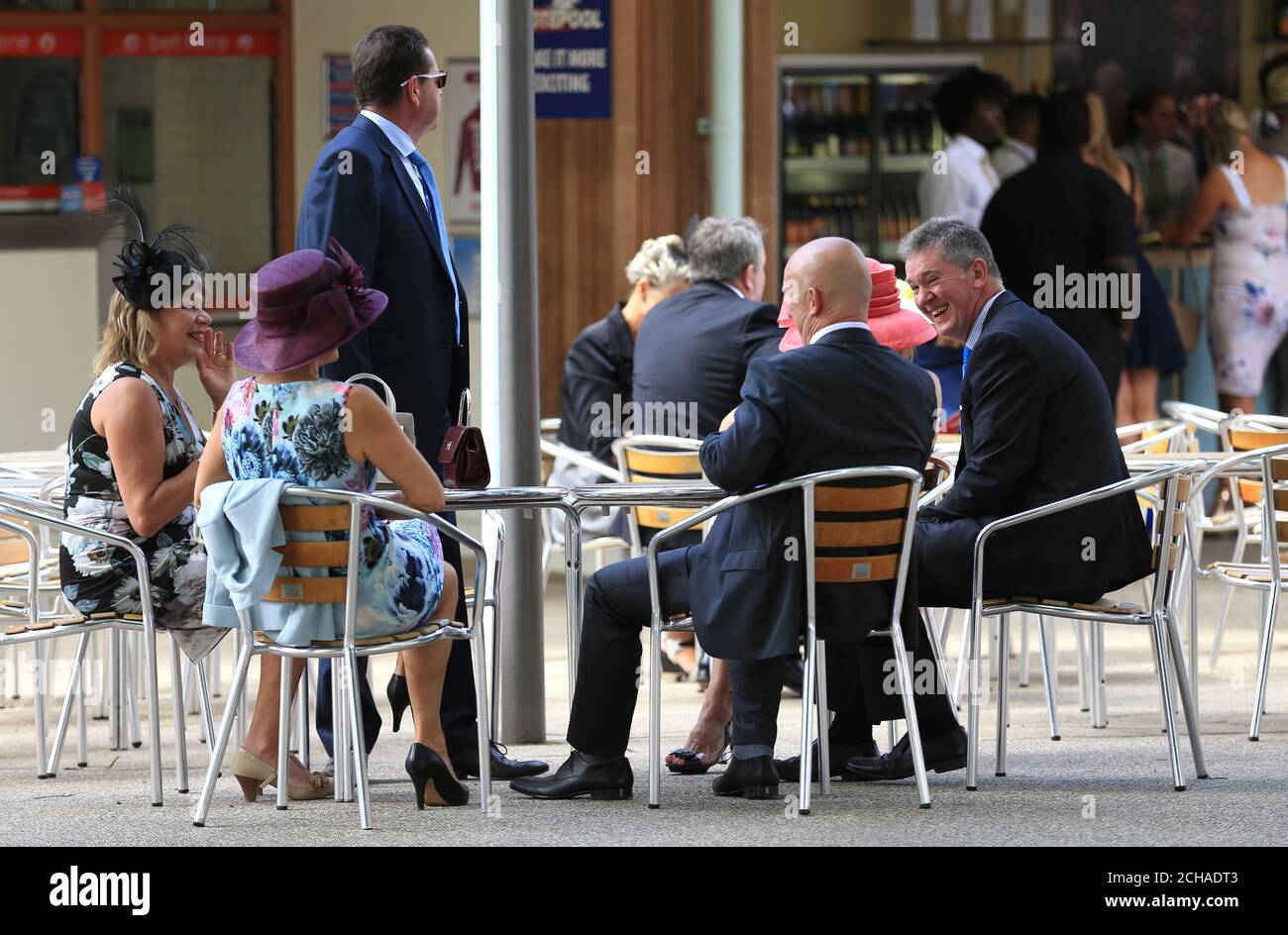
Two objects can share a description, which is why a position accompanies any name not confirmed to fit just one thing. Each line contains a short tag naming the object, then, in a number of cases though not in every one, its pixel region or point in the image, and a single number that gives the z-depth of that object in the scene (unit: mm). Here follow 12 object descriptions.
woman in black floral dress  9609
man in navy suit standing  9992
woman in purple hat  8727
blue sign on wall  18906
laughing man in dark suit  9641
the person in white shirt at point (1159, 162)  20609
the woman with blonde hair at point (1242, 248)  20344
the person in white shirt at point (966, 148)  19984
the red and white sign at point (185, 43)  19078
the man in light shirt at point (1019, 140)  20078
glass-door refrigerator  20594
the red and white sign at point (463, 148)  18953
